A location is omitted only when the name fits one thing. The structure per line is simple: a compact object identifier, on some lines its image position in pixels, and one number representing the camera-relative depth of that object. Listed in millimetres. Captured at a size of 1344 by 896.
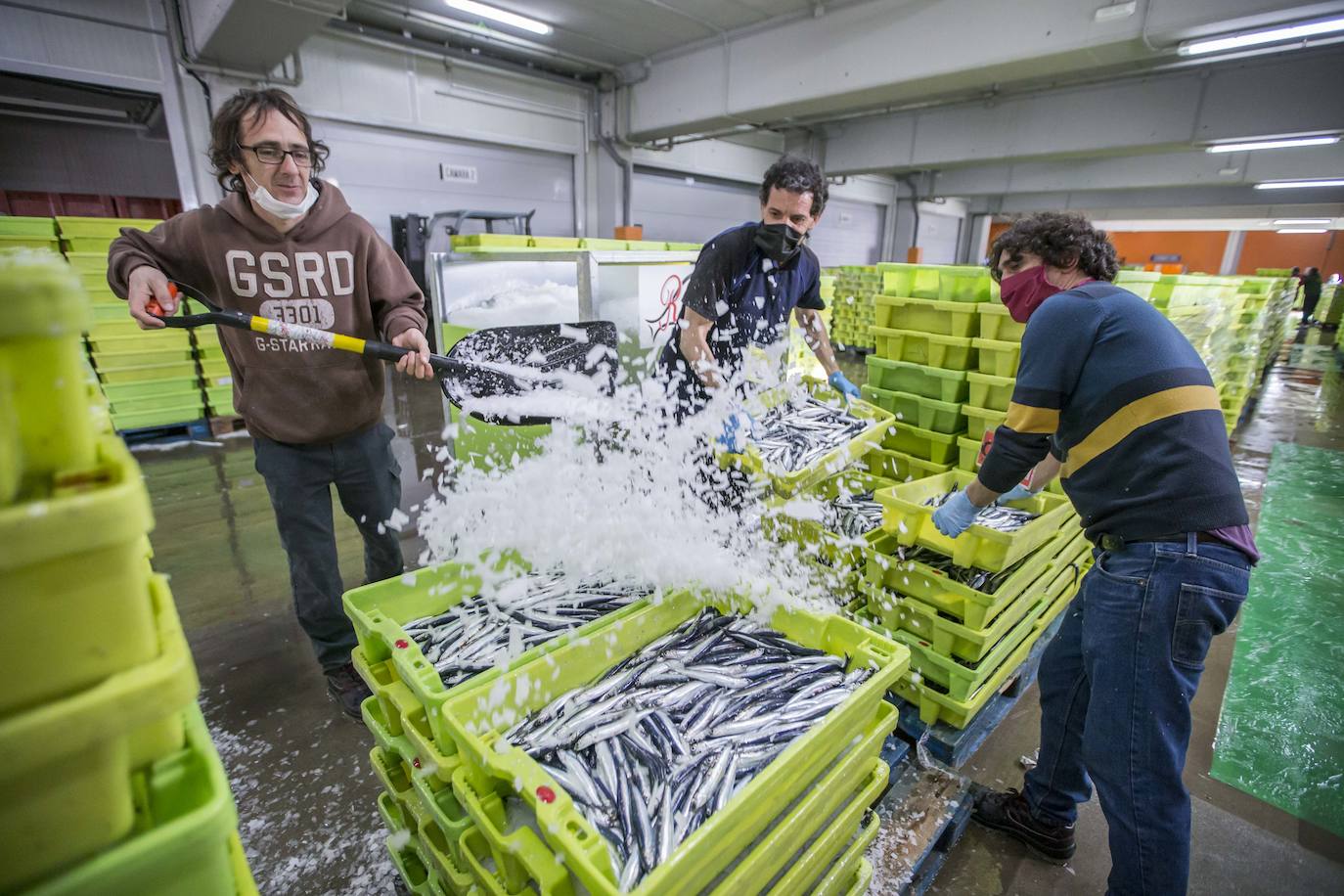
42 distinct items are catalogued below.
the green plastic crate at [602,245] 4684
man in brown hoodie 2107
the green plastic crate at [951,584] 2344
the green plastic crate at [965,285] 3271
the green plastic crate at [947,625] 2400
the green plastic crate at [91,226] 5195
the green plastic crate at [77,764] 542
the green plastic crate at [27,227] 4902
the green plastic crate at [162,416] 5820
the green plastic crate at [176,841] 598
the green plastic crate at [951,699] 2436
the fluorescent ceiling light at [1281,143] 8573
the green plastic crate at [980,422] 3324
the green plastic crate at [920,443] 3646
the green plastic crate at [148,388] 5715
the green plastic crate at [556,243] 4391
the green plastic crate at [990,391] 3288
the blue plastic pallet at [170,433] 6035
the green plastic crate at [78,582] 530
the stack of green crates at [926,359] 3369
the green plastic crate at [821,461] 2613
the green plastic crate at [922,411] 3578
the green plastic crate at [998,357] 3182
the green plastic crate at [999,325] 3156
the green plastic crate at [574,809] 1024
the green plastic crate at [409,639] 1357
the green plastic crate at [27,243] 4949
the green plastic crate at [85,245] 5281
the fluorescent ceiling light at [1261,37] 4441
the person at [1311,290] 17094
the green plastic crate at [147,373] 5684
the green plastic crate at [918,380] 3502
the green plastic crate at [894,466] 3777
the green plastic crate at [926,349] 3451
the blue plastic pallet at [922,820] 1970
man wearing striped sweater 1691
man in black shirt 2822
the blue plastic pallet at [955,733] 2451
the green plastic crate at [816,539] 2688
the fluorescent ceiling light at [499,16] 6809
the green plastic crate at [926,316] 3369
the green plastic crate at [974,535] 2285
